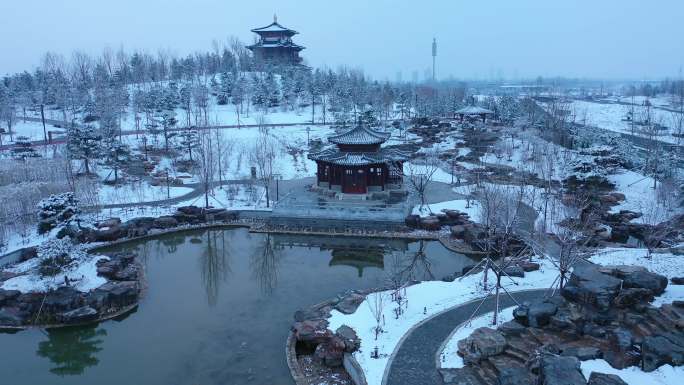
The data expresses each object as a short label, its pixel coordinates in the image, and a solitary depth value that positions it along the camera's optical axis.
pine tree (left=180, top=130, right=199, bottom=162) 42.25
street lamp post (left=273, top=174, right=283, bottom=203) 34.36
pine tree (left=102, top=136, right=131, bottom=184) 37.41
